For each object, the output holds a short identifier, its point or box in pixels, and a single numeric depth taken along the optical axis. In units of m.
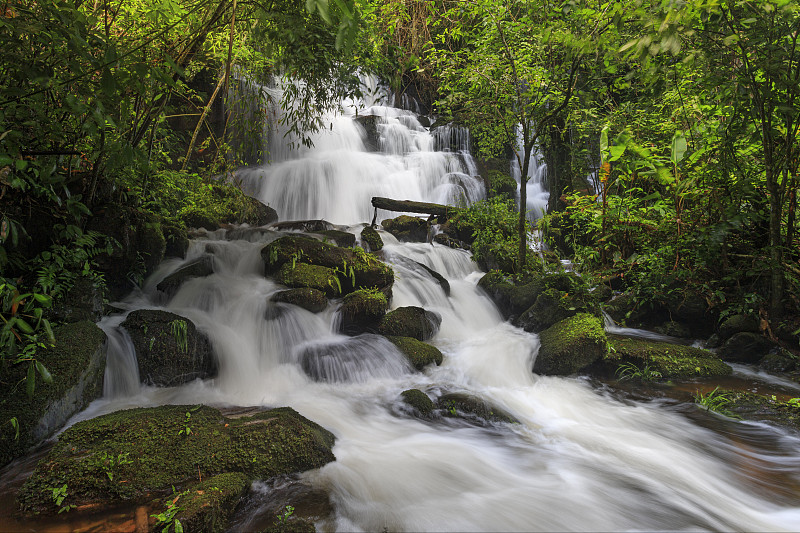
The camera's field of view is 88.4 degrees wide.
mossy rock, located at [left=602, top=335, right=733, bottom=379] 5.04
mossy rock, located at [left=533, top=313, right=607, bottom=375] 5.28
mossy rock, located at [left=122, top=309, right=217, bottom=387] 4.32
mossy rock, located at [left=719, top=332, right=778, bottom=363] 5.27
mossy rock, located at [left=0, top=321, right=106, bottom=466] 2.92
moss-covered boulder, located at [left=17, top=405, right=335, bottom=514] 2.44
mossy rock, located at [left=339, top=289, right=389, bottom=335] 6.09
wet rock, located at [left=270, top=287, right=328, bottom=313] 6.01
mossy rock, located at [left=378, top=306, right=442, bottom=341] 6.06
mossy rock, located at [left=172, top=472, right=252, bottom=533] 2.23
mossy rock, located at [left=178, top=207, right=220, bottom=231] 8.27
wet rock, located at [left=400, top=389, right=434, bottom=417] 4.32
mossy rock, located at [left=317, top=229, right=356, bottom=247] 8.20
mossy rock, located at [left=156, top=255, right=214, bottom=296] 5.83
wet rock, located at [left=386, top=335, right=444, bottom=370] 5.46
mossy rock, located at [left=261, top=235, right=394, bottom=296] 6.71
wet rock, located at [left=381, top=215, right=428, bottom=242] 10.23
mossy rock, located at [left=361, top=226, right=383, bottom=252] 8.64
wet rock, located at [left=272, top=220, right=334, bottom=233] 9.19
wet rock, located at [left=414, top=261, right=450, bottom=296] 7.89
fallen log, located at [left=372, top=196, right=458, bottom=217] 9.42
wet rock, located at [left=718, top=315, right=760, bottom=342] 5.47
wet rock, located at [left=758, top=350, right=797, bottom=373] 4.96
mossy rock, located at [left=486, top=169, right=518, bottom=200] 11.94
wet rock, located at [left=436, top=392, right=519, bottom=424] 4.27
